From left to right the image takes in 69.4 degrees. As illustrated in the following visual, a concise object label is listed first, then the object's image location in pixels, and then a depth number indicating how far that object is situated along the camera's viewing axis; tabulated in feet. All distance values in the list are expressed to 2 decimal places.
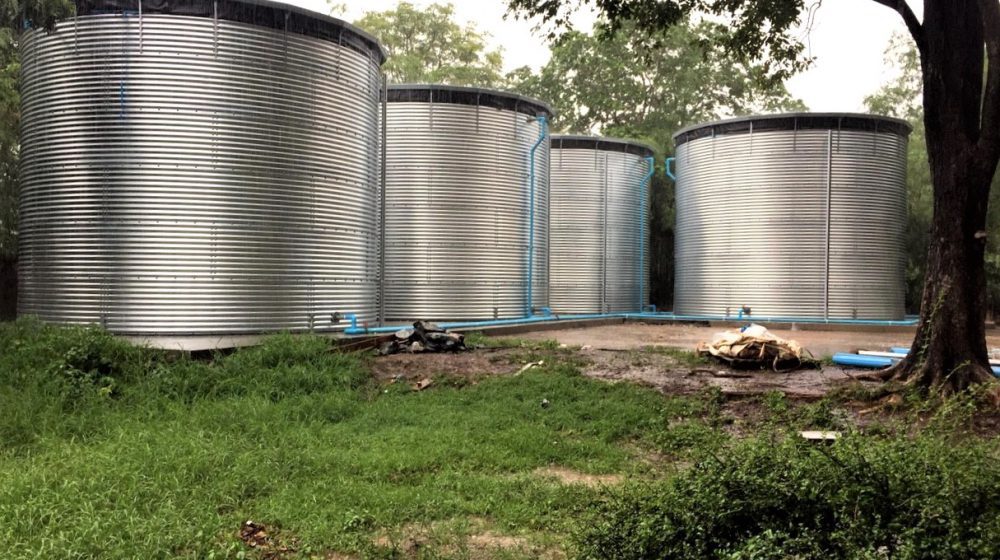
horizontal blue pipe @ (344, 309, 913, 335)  34.30
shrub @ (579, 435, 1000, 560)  8.37
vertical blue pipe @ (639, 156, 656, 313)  67.92
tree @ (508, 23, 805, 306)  91.91
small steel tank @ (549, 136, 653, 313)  63.10
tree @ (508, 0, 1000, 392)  22.16
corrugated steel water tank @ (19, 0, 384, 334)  28.78
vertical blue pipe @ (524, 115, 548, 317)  48.85
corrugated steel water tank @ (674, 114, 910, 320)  54.65
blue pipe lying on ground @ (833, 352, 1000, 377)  28.48
